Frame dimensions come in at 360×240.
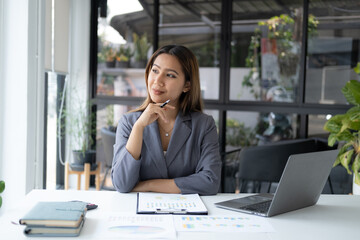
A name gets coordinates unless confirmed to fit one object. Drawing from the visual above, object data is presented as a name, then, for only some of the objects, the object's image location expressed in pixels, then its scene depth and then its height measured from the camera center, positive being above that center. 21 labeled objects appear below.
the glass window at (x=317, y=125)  4.62 -0.29
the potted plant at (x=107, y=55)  5.14 +0.46
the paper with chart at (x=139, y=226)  1.31 -0.44
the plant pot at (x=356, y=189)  3.77 -0.81
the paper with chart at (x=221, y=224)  1.41 -0.45
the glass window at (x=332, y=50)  4.53 +0.54
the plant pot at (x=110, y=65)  5.16 +0.34
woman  2.01 -0.23
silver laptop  1.55 -0.36
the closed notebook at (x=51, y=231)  1.28 -0.43
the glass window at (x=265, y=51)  4.70 +0.53
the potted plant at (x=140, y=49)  5.06 +0.54
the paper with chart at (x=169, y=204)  1.58 -0.44
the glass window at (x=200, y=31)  4.90 +0.76
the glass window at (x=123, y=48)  5.06 +0.55
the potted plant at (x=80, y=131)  4.48 -0.44
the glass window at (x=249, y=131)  4.75 -0.39
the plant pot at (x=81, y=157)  4.47 -0.70
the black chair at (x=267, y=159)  4.24 -0.64
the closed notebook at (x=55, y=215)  1.28 -0.39
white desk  1.36 -0.45
